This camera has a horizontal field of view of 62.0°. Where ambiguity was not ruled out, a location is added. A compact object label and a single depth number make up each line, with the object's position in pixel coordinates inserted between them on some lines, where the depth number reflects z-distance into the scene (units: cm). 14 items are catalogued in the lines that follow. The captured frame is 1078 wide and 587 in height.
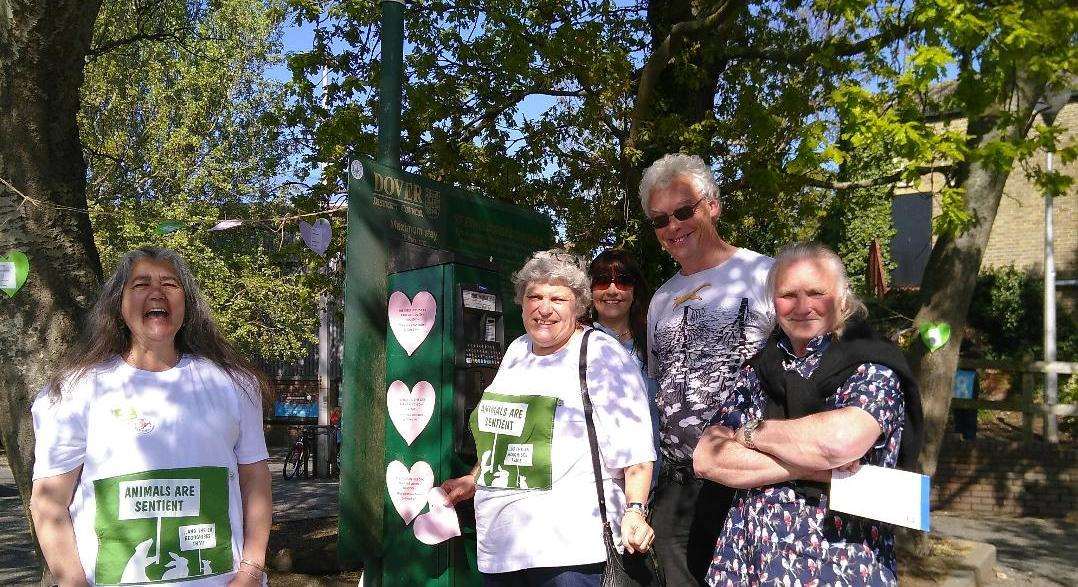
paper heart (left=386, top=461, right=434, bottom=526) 425
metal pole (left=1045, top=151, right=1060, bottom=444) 1587
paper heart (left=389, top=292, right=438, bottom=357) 432
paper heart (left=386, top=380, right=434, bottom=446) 429
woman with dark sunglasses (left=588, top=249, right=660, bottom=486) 380
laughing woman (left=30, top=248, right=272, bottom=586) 246
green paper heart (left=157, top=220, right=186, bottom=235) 560
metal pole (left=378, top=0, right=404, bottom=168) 456
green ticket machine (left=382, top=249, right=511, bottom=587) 426
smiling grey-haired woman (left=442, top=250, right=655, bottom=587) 295
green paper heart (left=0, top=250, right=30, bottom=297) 461
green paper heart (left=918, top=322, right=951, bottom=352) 733
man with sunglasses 304
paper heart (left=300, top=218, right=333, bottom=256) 628
